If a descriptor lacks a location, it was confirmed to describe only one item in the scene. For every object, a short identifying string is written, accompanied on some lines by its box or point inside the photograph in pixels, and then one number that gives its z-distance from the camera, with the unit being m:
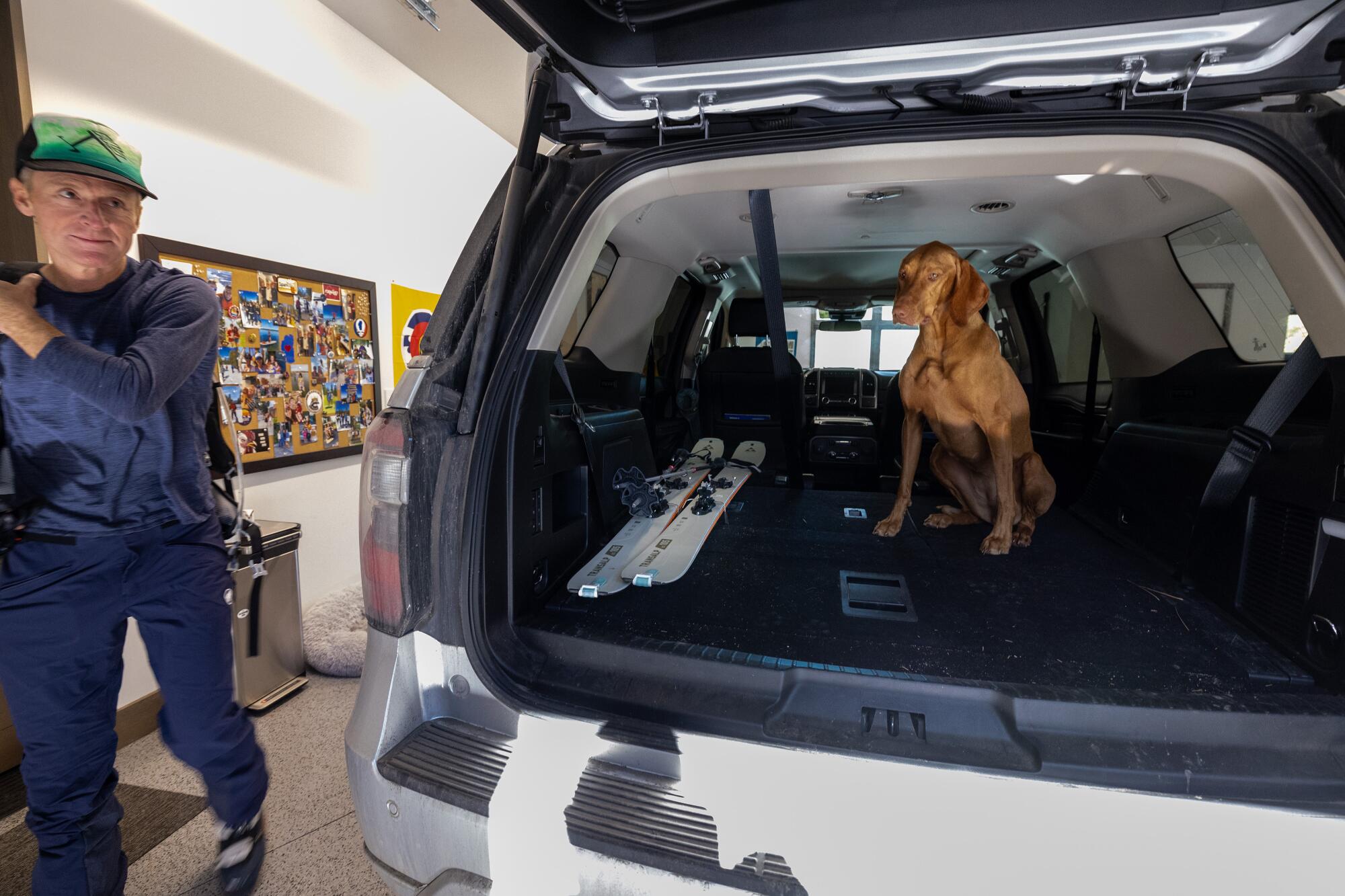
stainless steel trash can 2.61
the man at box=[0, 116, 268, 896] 1.37
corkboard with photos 2.82
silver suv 0.92
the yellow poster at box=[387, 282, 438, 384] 4.01
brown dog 2.30
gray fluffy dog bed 2.97
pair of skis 1.86
